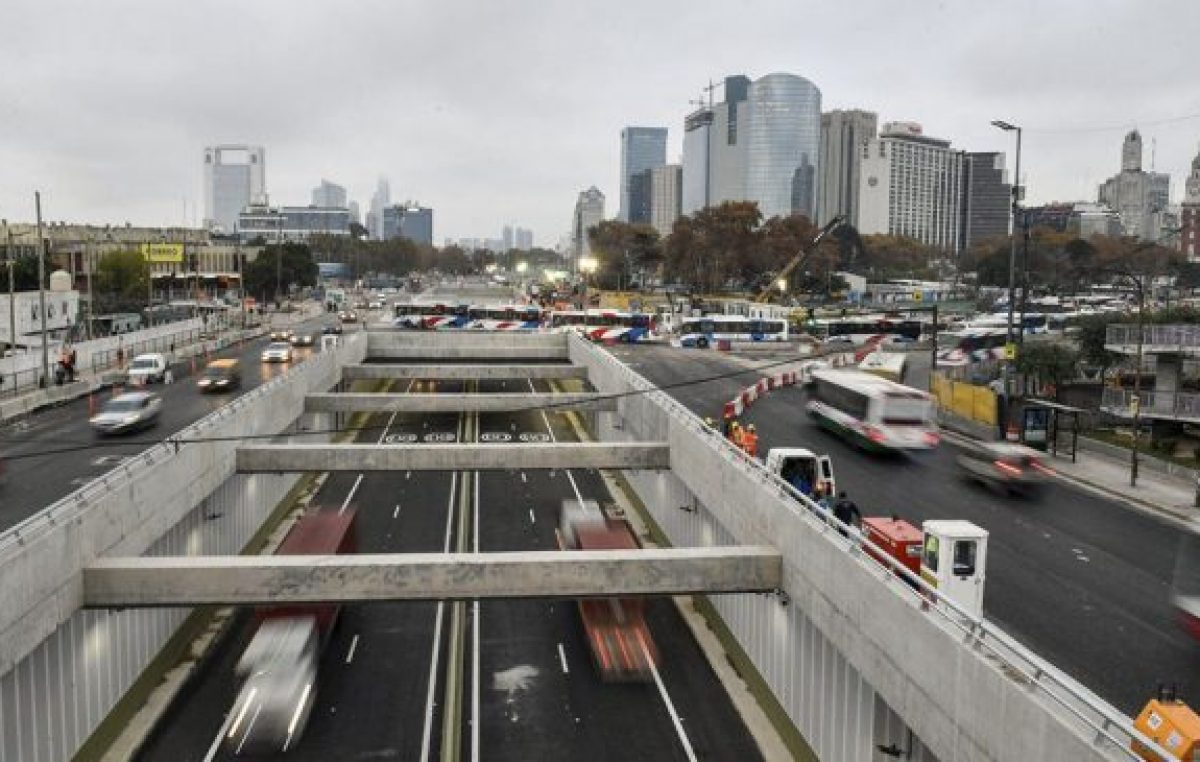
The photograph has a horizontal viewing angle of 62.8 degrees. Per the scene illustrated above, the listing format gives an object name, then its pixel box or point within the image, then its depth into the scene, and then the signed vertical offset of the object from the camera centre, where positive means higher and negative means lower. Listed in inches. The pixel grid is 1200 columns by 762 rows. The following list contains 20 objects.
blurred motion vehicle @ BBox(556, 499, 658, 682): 1031.6 -377.4
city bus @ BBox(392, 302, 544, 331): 4256.9 -128.2
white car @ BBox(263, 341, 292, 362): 3122.5 -220.3
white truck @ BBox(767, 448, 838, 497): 1385.3 -255.6
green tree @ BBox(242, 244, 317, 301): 6461.6 +106.4
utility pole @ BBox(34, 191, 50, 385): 2407.5 -32.2
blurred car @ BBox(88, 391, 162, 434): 1894.7 -255.9
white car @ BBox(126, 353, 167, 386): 2679.6 -235.8
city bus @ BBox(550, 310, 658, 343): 4025.6 -143.9
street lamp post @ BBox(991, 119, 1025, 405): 2091.5 +115.4
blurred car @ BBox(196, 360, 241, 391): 2507.4 -240.6
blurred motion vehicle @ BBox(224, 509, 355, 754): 880.9 -371.4
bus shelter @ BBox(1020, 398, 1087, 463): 1925.4 -266.7
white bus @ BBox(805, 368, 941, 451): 1758.1 -228.4
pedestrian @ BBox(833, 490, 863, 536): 1135.0 -253.3
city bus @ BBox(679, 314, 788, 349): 4008.4 -161.6
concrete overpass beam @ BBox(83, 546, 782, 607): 888.3 -265.7
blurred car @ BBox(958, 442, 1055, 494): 1539.1 -279.0
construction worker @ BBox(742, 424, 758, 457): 1530.5 -238.2
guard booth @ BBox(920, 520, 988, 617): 874.1 -238.6
